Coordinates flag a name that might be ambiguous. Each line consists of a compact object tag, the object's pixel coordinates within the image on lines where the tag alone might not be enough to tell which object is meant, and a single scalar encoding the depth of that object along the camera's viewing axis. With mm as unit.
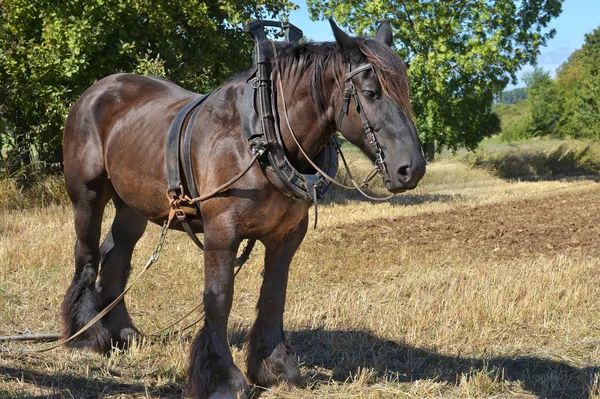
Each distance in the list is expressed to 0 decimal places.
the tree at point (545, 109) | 65375
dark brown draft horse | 3729
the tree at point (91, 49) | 12227
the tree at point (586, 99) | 41600
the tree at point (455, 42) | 20925
